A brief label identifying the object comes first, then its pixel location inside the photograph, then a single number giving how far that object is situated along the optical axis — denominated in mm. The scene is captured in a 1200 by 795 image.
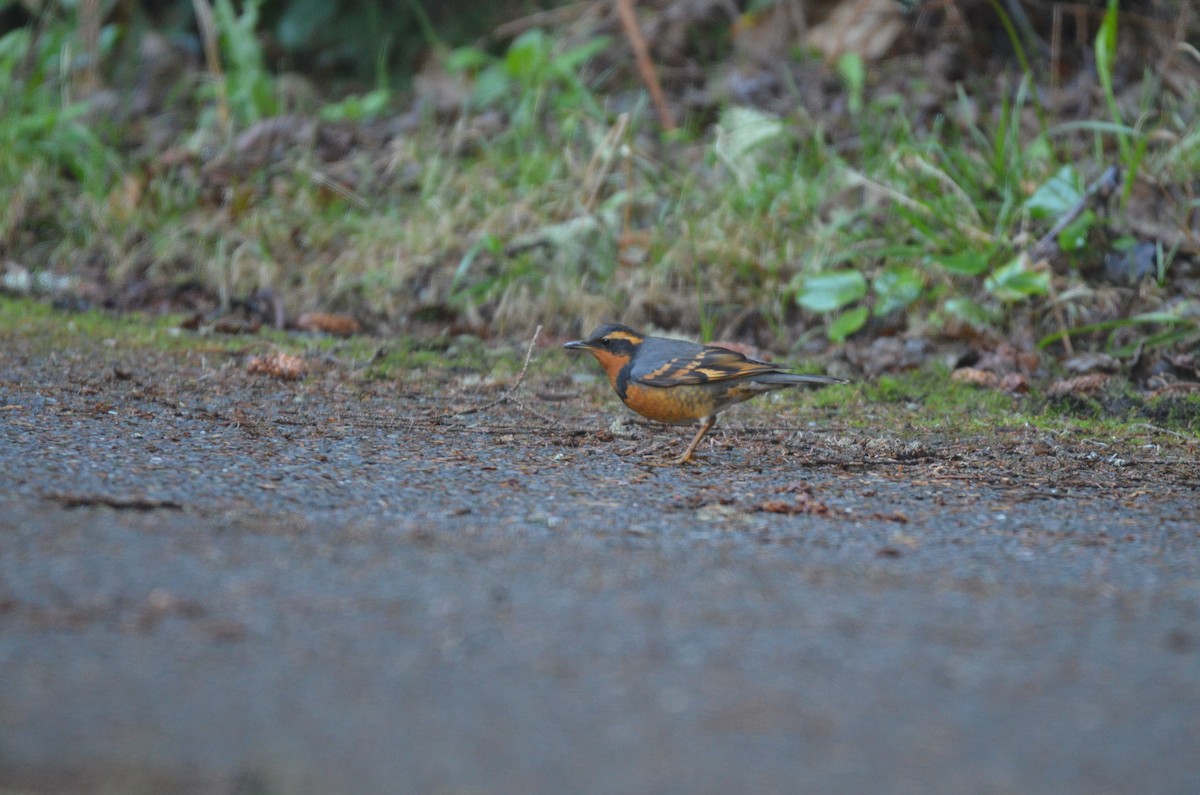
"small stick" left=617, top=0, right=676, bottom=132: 17266
